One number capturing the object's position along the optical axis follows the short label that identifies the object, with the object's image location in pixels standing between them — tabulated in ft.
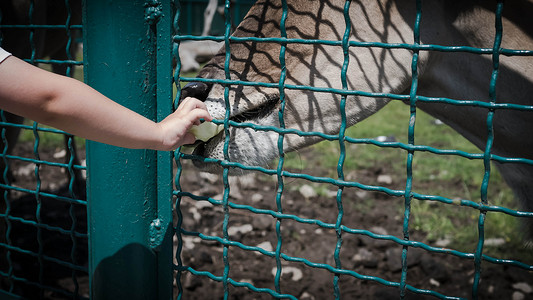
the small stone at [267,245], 11.81
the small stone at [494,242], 12.07
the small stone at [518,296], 9.90
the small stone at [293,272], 10.61
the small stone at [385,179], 15.80
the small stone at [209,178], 15.84
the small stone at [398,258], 10.94
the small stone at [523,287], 10.16
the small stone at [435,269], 10.56
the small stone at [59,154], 18.30
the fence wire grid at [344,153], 4.14
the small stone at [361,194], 14.71
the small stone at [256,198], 14.35
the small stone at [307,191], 14.64
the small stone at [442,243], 12.16
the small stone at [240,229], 12.40
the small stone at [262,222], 12.65
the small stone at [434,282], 10.44
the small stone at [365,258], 11.00
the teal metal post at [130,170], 5.24
